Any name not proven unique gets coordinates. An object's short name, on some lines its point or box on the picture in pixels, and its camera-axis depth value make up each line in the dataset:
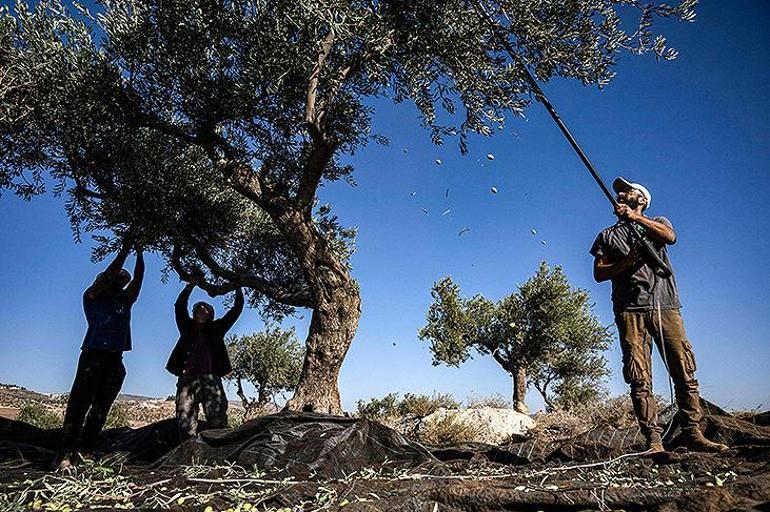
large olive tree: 7.73
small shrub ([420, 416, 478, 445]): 12.03
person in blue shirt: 7.38
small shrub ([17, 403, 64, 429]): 17.05
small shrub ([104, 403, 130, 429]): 18.23
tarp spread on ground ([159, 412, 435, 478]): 5.28
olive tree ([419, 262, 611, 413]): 22.48
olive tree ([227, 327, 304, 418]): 26.20
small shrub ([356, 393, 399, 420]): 20.44
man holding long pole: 5.71
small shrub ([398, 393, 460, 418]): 16.97
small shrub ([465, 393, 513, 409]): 16.78
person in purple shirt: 7.93
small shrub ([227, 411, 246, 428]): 20.18
